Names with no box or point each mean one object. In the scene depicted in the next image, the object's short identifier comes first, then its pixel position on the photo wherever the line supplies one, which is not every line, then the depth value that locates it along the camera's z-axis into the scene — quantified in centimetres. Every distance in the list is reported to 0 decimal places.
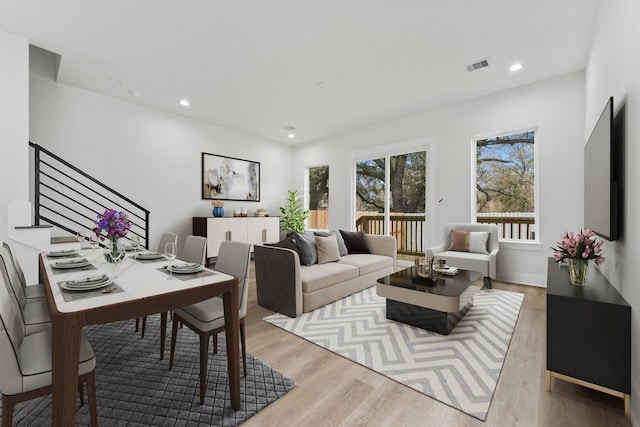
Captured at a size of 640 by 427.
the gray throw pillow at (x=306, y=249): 340
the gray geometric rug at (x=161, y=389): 149
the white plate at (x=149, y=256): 218
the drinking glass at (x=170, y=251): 197
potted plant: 679
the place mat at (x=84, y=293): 125
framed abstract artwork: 577
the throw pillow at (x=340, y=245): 414
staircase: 291
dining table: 106
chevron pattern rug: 177
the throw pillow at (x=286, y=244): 321
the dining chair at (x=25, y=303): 158
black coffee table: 238
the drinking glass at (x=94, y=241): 209
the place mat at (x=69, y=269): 181
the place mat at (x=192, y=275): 162
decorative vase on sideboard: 560
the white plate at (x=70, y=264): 186
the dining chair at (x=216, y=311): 166
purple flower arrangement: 201
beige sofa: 285
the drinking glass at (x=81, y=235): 224
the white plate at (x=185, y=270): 168
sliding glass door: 530
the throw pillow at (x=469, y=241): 407
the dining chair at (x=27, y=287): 199
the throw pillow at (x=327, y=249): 361
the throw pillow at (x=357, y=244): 440
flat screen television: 184
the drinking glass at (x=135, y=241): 230
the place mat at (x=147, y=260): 210
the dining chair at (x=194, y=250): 248
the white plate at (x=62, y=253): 229
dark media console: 152
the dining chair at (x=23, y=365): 107
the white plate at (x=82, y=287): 134
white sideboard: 530
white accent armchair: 366
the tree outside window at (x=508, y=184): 416
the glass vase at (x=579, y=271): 191
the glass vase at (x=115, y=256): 177
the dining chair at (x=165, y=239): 259
